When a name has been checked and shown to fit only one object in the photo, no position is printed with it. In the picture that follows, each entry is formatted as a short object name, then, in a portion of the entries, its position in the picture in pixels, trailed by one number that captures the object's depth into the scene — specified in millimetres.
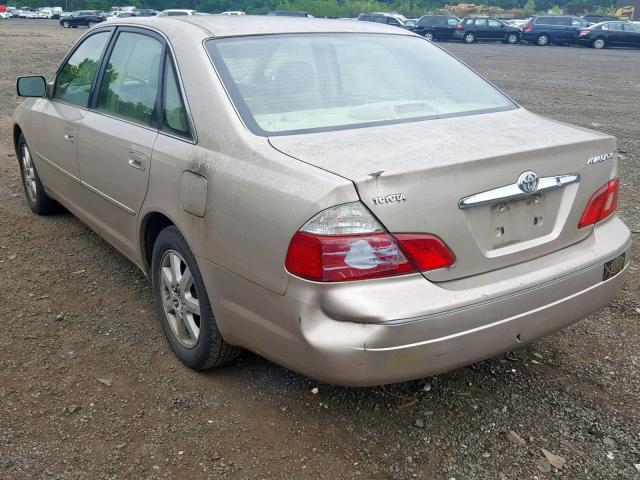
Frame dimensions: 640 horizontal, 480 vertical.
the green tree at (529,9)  74562
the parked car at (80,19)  48188
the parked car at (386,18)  39203
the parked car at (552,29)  33625
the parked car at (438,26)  35906
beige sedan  2383
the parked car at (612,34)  31734
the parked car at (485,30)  35781
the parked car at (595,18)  47062
